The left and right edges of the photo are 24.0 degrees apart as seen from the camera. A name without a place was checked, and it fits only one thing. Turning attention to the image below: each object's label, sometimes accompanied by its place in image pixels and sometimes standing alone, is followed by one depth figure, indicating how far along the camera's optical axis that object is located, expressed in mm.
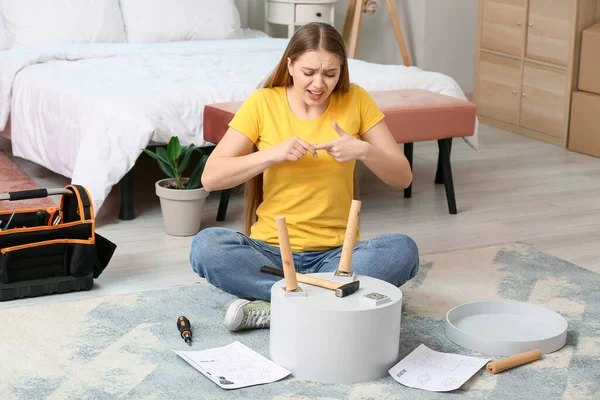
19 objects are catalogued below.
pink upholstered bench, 4764
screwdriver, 3200
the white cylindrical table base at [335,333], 2779
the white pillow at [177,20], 6677
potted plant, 4508
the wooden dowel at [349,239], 3018
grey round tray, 3141
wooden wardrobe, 6741
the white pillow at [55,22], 6259
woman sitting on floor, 3227
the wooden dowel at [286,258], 2859
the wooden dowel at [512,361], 2984
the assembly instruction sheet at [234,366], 2886
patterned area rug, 2851
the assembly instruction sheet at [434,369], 2893
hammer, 2864
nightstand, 7594
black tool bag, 3568
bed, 4699
